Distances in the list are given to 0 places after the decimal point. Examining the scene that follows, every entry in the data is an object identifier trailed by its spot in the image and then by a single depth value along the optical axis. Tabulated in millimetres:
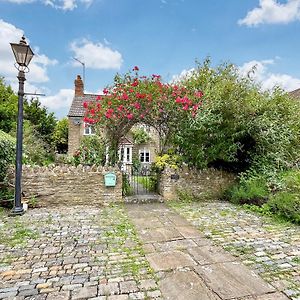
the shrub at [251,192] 7029
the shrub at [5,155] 7220
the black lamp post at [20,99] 6125
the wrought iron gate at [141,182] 8633
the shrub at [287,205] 5617
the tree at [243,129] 7645
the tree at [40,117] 23939
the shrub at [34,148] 12859
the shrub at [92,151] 8320
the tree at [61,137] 25031
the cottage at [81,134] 20312
